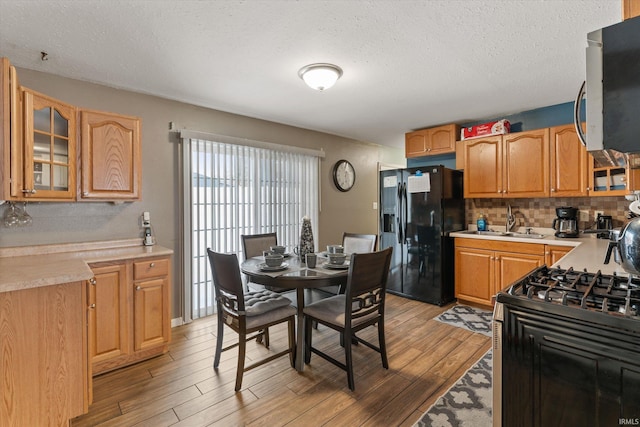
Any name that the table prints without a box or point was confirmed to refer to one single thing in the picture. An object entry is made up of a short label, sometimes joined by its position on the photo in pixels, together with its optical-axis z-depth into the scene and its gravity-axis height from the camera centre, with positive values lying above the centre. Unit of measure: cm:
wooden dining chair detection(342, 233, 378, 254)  301 -31
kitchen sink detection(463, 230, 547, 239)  324 -25
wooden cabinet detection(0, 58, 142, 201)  182 +47
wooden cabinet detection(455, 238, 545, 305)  313 -58
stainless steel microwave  82 +35
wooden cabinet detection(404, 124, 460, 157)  403 +101
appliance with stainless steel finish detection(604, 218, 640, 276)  123 -15
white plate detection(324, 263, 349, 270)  225 -40
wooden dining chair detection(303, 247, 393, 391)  200 -69
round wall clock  474 +62
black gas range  96 -50
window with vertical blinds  322 +17
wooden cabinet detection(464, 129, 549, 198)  329 +55
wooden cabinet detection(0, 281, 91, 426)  149 -75
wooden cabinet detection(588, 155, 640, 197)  287 +30
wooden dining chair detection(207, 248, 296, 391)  199 -69
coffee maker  314 -9
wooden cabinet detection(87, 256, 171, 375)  216 -75
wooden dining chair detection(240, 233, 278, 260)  300 -31
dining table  203 -44
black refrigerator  362 -19
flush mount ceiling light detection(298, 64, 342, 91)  237 +111
